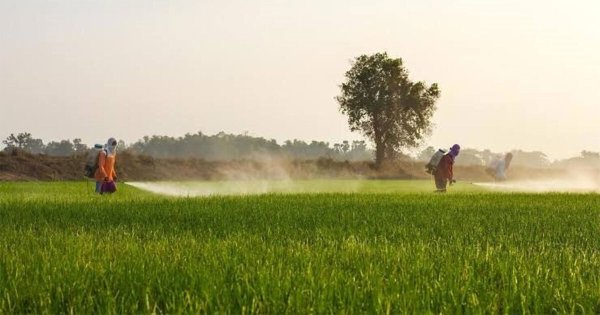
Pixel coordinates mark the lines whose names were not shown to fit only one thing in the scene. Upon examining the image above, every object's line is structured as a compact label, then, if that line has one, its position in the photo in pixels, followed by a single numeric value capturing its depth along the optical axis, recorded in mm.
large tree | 61406
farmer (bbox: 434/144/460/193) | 24781
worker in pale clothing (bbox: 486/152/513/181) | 33938
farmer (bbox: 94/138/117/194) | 20375
